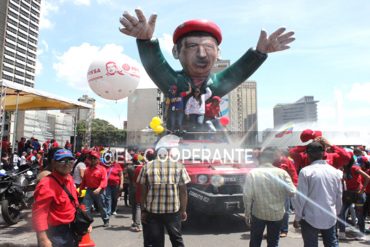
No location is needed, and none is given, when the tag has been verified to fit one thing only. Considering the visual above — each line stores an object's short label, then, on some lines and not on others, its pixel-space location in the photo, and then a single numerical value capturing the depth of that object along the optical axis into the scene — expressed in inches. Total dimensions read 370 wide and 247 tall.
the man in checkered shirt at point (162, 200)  136.3
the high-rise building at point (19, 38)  3245.8
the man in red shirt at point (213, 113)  336.5
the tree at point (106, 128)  2065.7
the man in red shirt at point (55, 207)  105.8
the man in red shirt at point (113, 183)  255.9
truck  205.6
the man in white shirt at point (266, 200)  134.0
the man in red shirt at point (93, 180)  229.5
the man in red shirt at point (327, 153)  169.9
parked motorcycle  238.1
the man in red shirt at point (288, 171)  212.1
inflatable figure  323.9
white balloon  349.7
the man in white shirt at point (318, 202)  122.7
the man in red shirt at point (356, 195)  209.8
